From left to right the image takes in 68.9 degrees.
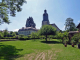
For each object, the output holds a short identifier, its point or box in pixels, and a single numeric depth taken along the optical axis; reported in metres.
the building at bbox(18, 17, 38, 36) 66.73
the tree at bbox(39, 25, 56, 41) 20.08
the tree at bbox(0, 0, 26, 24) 11.18
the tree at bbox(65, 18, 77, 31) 37.12
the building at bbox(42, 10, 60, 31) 68.43
